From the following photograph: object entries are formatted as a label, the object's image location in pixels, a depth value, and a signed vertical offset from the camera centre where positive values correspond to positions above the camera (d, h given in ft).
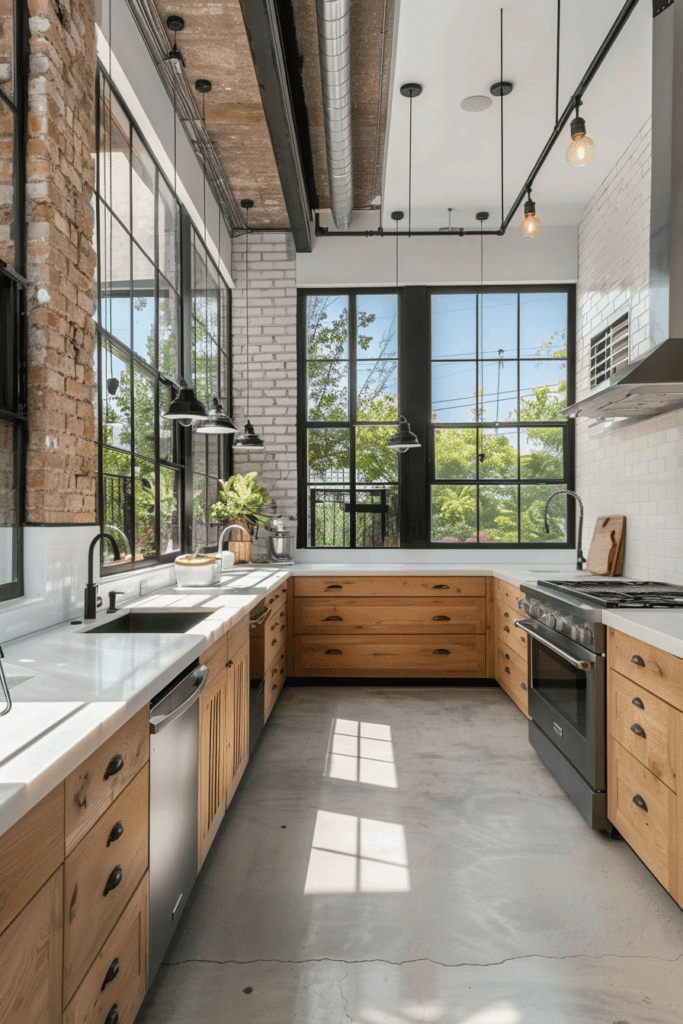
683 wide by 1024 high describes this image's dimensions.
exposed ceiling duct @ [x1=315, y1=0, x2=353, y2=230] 9.68 +7.20
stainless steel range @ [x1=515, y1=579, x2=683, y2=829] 8.64 -2.32
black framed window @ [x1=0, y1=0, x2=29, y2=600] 7.15 +2.37
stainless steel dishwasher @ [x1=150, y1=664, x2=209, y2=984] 5.41 -2.58
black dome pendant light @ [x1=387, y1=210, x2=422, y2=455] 14.92 +1.65
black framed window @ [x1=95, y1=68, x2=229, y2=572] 10.21 +3.07
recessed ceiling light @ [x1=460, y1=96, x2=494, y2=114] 11.88 +7.30
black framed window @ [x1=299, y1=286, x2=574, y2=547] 18.19 +2.60
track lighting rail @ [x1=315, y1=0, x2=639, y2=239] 9.38 +6.97
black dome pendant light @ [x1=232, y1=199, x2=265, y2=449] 16.17 +1.75
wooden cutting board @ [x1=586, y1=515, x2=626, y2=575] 14.12 -0.74
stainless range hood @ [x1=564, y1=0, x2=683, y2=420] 8.96 +3.99
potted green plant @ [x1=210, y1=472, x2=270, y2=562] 16.80 +0.15
